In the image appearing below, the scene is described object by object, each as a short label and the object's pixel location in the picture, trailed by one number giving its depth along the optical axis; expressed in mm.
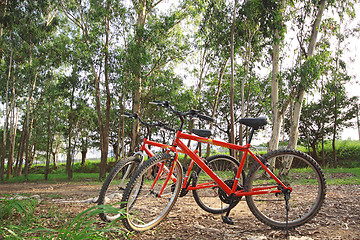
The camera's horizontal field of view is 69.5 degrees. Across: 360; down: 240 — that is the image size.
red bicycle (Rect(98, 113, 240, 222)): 2760
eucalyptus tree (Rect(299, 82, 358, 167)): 21422
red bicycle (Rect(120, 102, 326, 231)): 2781
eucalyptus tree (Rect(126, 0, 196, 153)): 11594
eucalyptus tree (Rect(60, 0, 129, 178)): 12281
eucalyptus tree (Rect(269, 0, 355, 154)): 9500
